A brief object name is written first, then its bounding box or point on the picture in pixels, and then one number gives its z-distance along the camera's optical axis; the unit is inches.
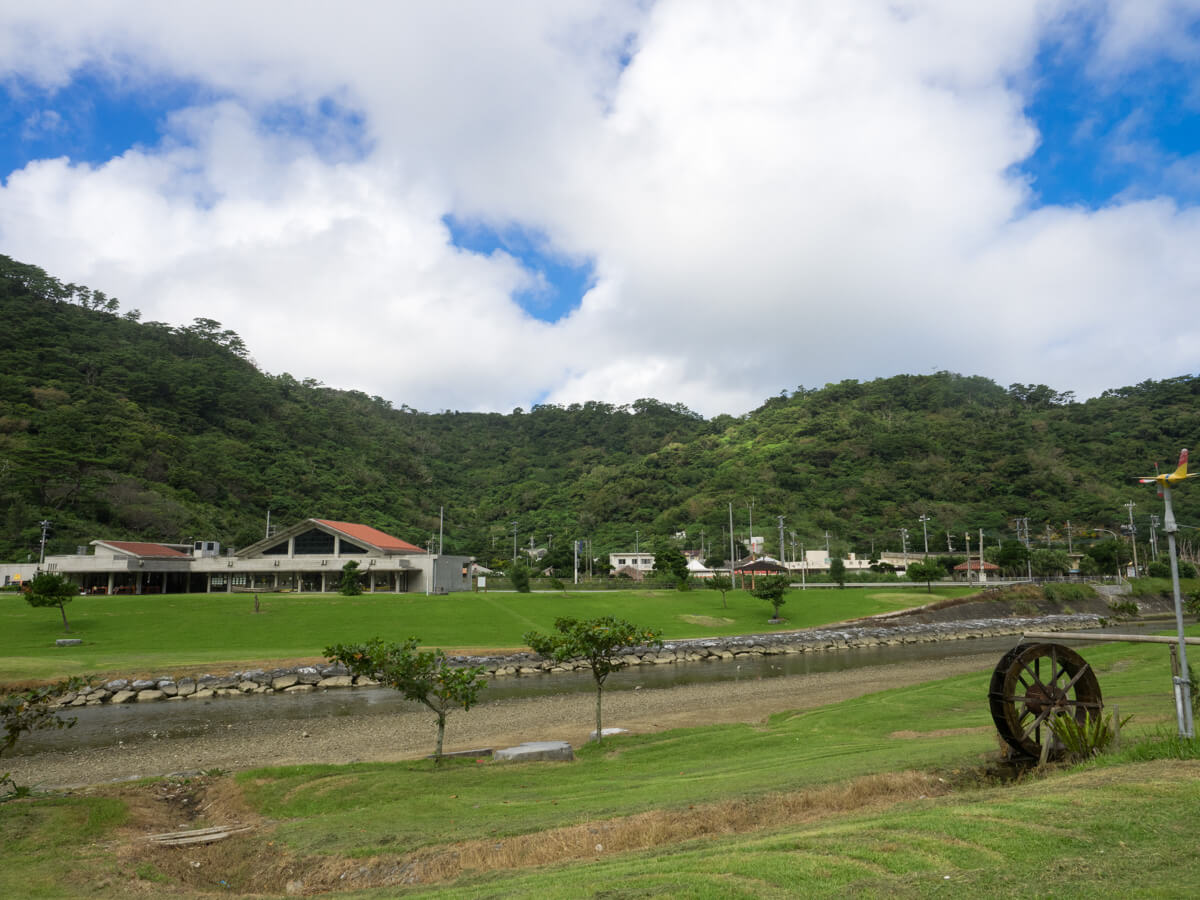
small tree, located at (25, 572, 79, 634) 1384.1
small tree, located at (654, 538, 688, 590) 2563.2
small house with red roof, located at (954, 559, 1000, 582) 2999.5
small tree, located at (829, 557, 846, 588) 2726.9
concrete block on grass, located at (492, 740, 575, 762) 665.0
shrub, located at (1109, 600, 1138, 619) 2225.6
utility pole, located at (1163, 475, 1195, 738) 417.4
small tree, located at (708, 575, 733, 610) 2371.3
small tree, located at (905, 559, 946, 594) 2714.1
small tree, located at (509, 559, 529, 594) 2305.6
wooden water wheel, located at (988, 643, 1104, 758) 480.4
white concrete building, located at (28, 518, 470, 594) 2362.2
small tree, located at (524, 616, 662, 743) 780.0
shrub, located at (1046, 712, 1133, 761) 454.9
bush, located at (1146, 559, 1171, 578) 3144.7
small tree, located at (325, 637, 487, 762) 668.7
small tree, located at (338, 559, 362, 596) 2078.0
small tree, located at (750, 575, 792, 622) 2064.3
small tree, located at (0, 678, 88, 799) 514.0
